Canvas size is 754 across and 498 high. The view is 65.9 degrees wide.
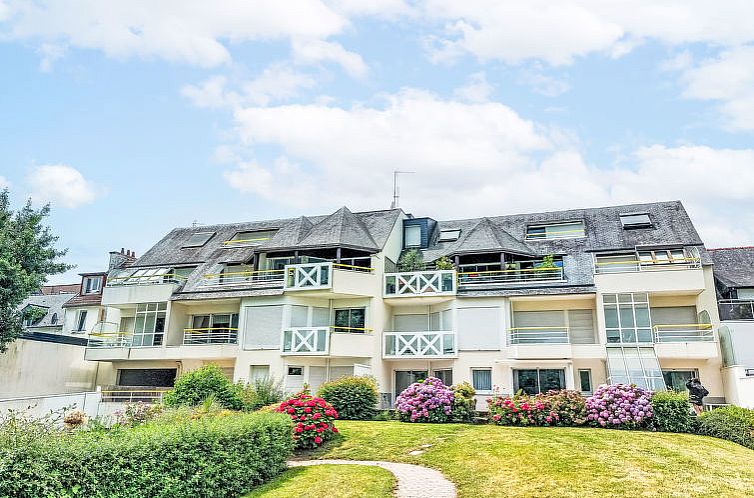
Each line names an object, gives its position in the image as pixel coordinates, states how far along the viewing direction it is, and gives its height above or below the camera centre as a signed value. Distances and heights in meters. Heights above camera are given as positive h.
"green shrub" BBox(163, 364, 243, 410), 20.98 -0.06
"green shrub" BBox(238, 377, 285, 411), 22.14 -0.15
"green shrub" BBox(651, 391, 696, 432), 18.06 -0.50
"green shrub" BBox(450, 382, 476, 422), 20.58 -0.45
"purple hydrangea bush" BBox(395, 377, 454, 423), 20.59 -0.39
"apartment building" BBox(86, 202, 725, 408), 24.86 +3.90
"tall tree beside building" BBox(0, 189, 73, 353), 22.91 +4.97
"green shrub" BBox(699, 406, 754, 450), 16.61 -0.72
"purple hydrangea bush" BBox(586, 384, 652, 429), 18.39 -0.31
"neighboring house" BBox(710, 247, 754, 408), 22.08 +3.51
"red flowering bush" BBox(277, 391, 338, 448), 16.28 -0.78
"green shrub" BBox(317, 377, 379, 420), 21.70 -0.22
